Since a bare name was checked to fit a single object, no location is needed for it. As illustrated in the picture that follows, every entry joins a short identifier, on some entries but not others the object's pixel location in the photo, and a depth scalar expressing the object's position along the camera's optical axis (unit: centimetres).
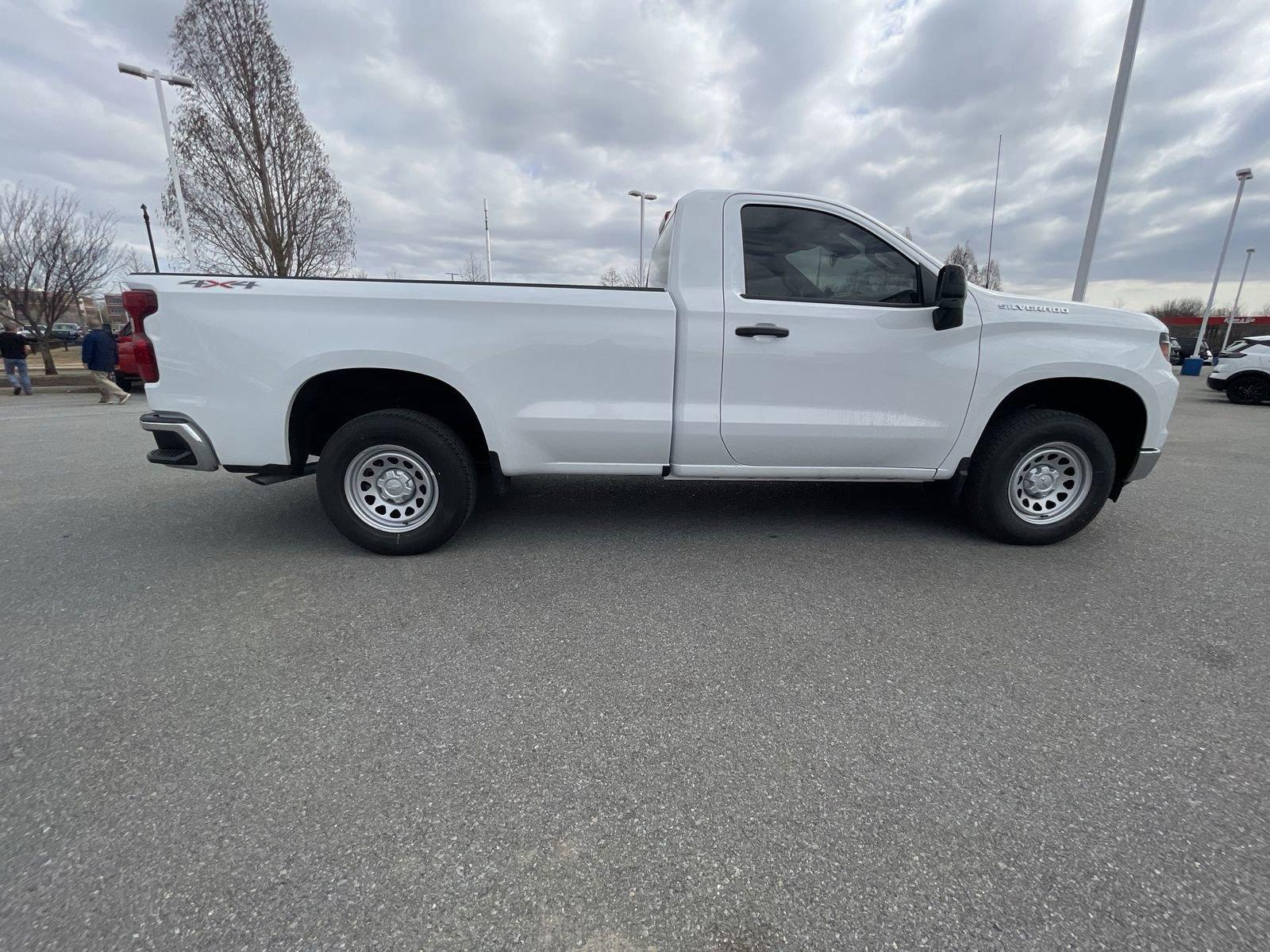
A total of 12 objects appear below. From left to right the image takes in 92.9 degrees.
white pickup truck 331
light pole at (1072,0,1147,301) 873
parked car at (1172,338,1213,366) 3053
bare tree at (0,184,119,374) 1869
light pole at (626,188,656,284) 2277
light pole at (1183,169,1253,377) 2477
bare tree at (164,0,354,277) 1731
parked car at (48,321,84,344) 3862
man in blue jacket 1234
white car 1422
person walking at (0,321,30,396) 1362
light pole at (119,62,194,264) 1455
